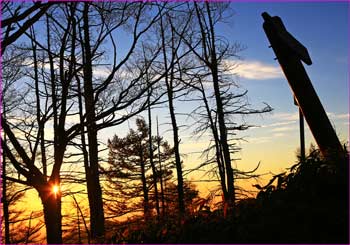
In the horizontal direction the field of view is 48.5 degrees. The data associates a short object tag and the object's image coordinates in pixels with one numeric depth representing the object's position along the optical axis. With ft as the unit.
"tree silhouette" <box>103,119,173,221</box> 77.56
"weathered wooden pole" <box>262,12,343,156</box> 11.41
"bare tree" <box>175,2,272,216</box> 47.24
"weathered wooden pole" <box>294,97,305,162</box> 11.56
